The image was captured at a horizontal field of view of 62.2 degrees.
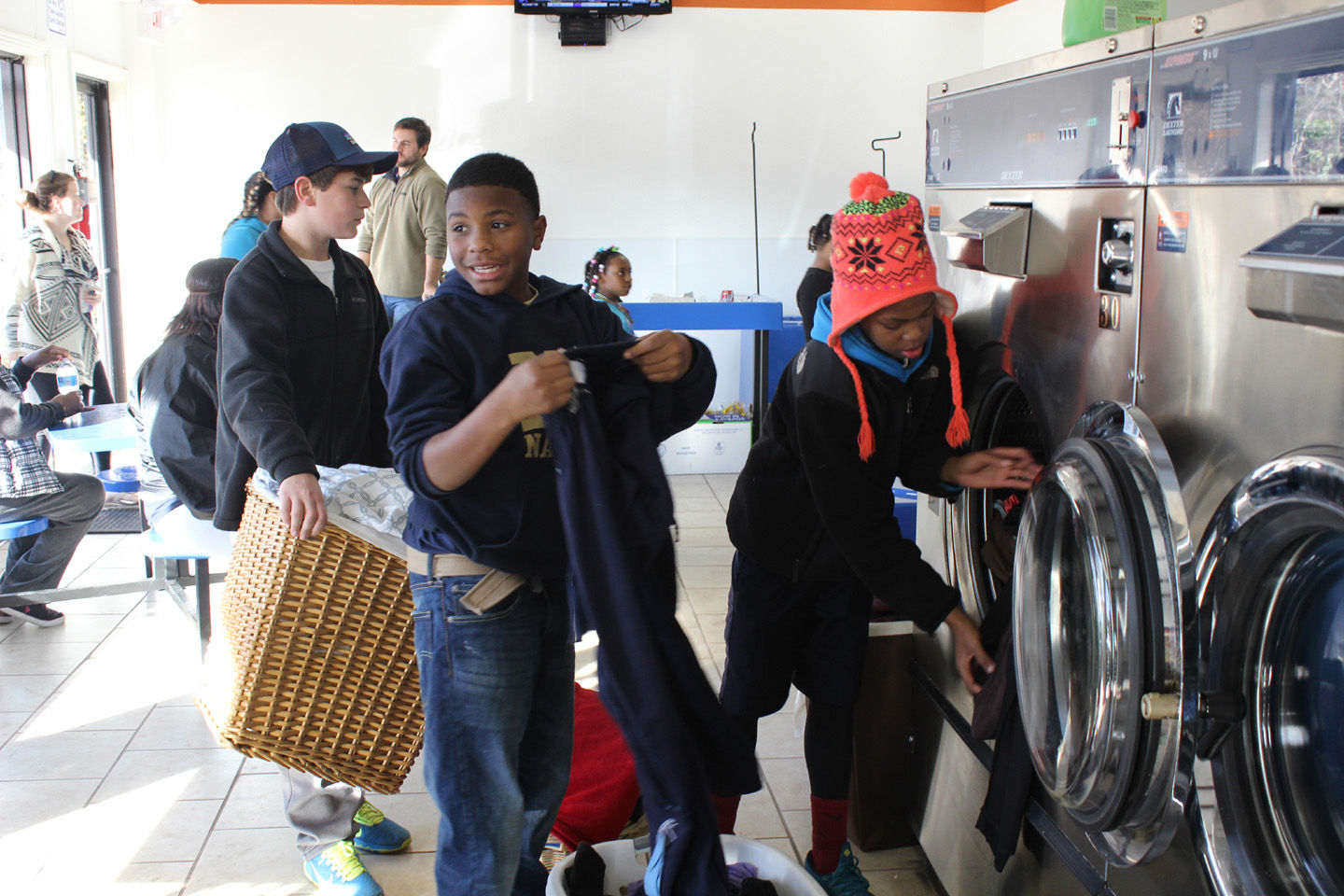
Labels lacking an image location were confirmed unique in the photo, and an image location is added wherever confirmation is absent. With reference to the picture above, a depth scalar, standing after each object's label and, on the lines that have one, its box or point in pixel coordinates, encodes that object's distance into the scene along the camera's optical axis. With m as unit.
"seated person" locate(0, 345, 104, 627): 3.61
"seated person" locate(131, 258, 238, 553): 3.04
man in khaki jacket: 5.91
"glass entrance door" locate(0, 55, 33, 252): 5.43
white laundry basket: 1.98
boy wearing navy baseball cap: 2.08
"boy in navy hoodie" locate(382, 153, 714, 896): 1.63
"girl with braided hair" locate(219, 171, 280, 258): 4.43
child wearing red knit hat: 1.88
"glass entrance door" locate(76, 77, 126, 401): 6.70
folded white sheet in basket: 2.03
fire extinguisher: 6.06
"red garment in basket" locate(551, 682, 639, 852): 2.47
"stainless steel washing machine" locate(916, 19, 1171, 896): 1.54
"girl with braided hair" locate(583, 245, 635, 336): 5.59
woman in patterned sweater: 5.03
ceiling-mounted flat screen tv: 6.79
